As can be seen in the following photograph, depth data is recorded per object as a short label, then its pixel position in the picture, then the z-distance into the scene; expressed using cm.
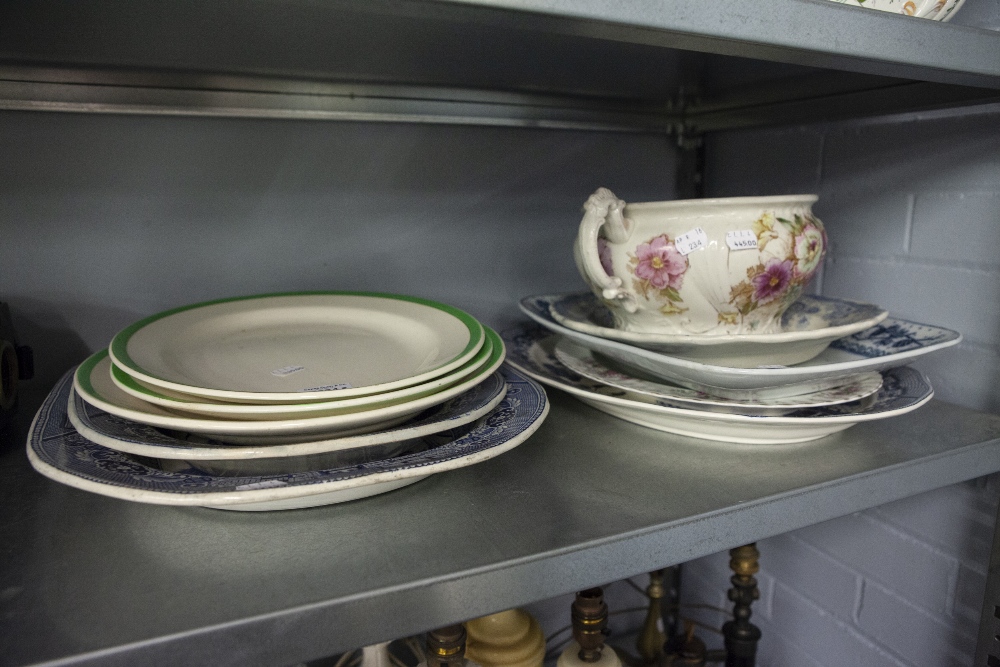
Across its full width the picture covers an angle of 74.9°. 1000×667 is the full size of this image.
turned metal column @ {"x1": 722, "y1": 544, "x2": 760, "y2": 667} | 74
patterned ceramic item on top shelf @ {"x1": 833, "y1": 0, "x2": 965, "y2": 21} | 45
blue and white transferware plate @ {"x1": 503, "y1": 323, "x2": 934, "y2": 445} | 47
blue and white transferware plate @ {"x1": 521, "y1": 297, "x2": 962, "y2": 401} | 46
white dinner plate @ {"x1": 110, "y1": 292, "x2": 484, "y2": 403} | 41
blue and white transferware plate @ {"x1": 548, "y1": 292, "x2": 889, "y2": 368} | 49
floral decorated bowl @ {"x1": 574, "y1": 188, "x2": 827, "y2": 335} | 49
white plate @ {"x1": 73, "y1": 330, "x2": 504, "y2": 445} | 35
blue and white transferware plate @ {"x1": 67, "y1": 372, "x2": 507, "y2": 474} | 35
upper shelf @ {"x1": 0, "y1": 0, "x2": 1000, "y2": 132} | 37
